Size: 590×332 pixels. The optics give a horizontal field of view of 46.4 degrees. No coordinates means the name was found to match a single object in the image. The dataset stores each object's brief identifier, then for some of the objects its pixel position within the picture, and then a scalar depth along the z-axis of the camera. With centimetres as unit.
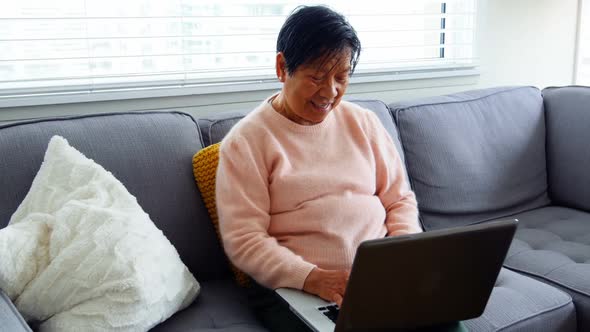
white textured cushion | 132
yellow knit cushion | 171
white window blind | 191
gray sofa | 160
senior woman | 150
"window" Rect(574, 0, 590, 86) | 310
